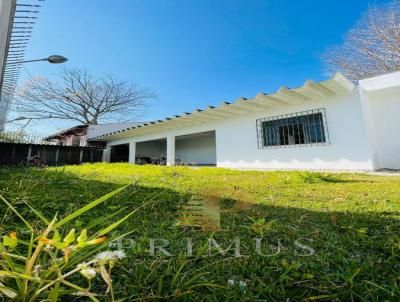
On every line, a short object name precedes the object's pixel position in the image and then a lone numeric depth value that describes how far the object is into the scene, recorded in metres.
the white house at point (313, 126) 5.90
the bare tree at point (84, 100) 20.22
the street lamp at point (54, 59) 2.75
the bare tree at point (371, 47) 10.75
